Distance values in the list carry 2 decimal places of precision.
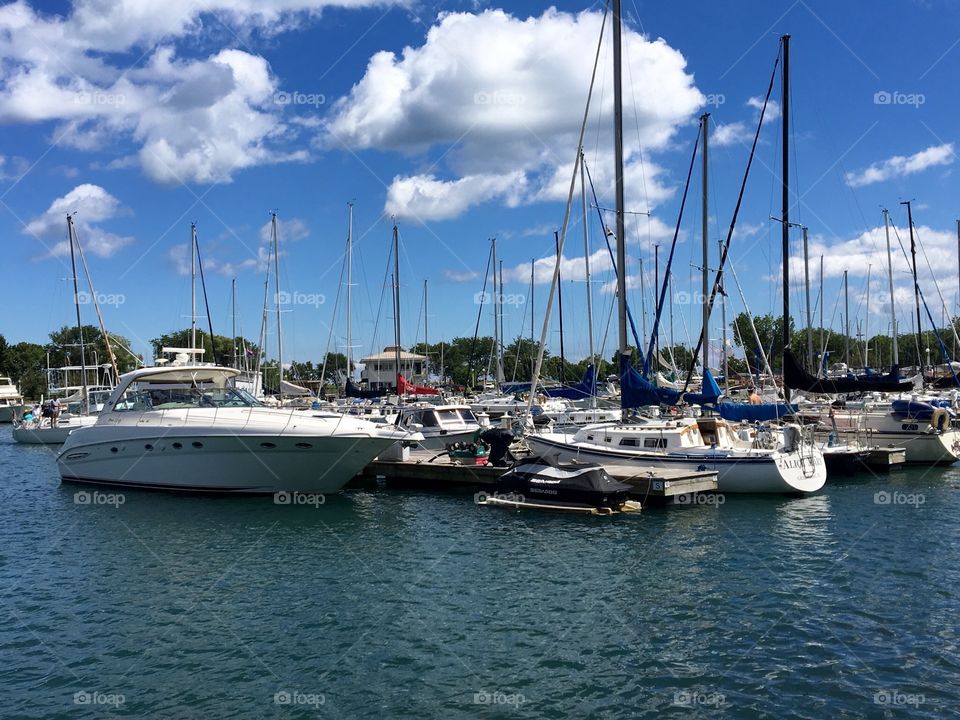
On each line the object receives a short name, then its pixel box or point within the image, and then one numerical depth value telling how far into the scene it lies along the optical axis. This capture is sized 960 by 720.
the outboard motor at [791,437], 25.15
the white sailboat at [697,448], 24.28
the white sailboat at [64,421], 47.95
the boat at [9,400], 76.76
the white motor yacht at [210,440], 24.22
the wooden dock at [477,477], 22.83
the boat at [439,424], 34.69
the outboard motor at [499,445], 27.69
